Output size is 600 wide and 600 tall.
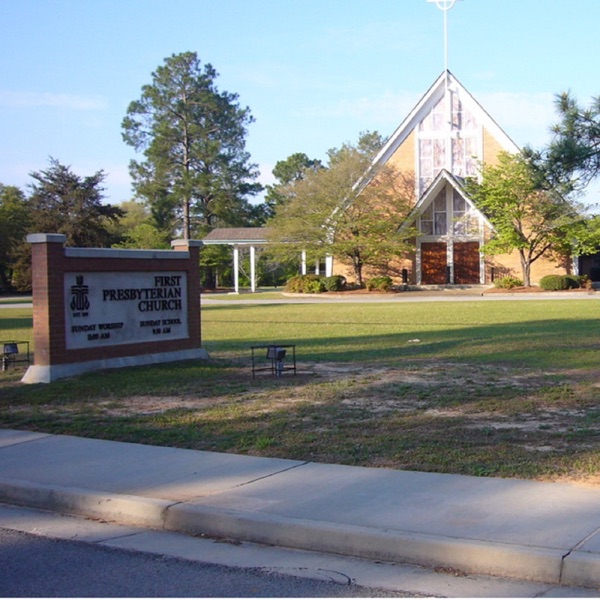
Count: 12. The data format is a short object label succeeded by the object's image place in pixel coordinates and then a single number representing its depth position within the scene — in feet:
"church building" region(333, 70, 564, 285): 166.81
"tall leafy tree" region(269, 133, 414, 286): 163.12
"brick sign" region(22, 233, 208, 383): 46.09
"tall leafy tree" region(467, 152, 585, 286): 152.15
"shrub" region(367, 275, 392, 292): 157.17
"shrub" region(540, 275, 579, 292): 145.79
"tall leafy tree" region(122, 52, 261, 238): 242.17
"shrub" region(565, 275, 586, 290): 147.23
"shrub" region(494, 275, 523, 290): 156.35
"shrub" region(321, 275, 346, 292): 159.63
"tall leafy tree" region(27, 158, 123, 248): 201.67
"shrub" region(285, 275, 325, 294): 158.71
